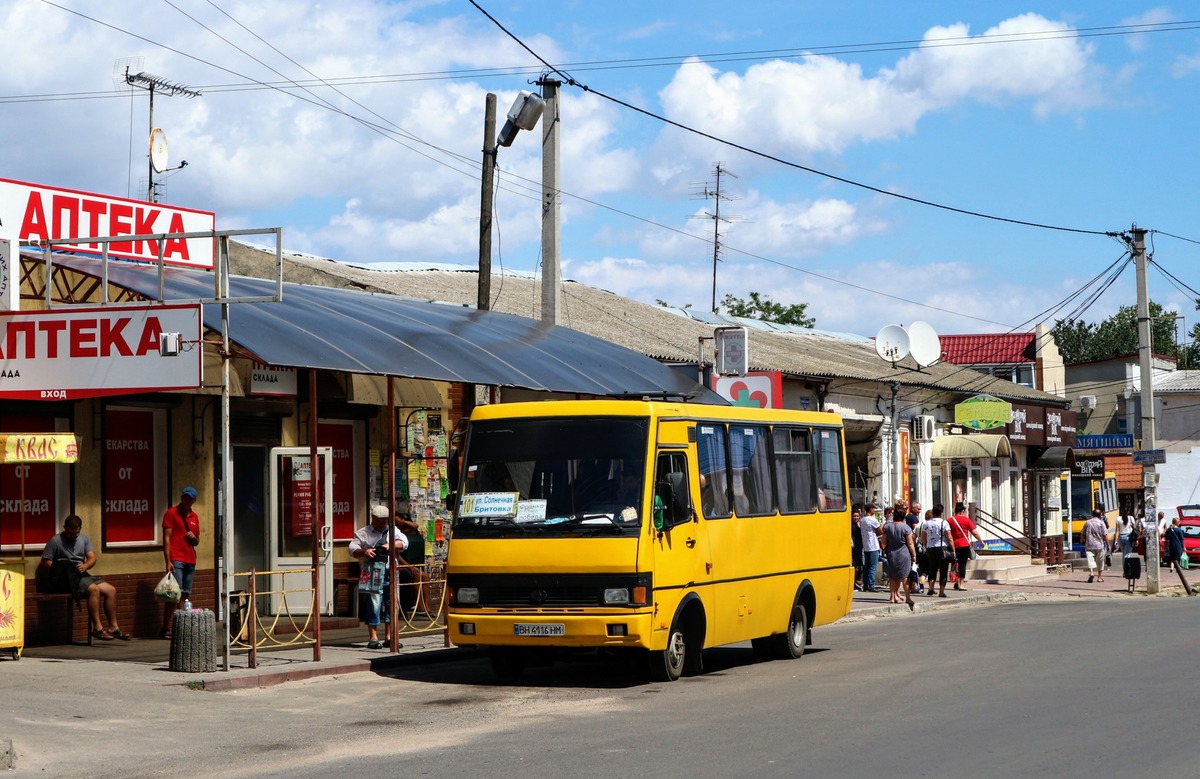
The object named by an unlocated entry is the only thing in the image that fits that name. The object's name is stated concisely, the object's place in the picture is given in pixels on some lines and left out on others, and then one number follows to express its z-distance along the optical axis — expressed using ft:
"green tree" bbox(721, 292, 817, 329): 262.26
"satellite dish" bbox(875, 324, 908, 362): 127.24
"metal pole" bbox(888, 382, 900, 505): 120.98
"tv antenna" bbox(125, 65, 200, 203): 87.04
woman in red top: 102.42
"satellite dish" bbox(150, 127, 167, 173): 86.99
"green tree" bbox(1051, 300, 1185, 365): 321.52
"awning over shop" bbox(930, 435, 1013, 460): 128.36
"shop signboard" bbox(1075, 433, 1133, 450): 160.45
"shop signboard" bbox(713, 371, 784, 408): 91.20
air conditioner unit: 124.57
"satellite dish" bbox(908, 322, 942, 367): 128.67
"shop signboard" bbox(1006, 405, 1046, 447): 141.28
